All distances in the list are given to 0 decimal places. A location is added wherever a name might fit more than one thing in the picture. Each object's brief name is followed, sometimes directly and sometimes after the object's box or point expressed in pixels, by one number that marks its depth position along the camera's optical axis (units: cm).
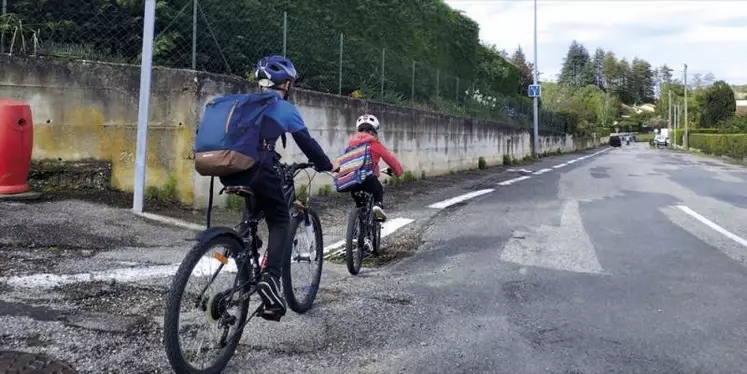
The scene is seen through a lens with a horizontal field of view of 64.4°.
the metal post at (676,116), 9281
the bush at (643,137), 11360
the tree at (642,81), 17100
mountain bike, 304
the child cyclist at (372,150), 596
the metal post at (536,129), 3265
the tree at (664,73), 17592
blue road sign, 3247
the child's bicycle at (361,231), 585
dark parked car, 7296
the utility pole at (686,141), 6121
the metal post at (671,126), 7479
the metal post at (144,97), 768
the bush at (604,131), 9287
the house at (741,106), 11398
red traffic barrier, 707
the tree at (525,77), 4626
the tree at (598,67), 16025
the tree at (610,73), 16438
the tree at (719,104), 7675
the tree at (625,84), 16638
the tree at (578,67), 15538
